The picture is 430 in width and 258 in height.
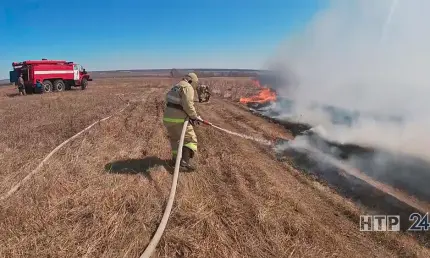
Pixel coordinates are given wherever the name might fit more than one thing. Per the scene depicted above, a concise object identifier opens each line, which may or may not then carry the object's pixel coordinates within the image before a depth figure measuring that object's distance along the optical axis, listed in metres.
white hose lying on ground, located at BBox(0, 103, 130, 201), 5.16
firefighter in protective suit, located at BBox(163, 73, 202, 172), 6.36
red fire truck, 26.14
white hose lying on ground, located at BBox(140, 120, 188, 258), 3.67
